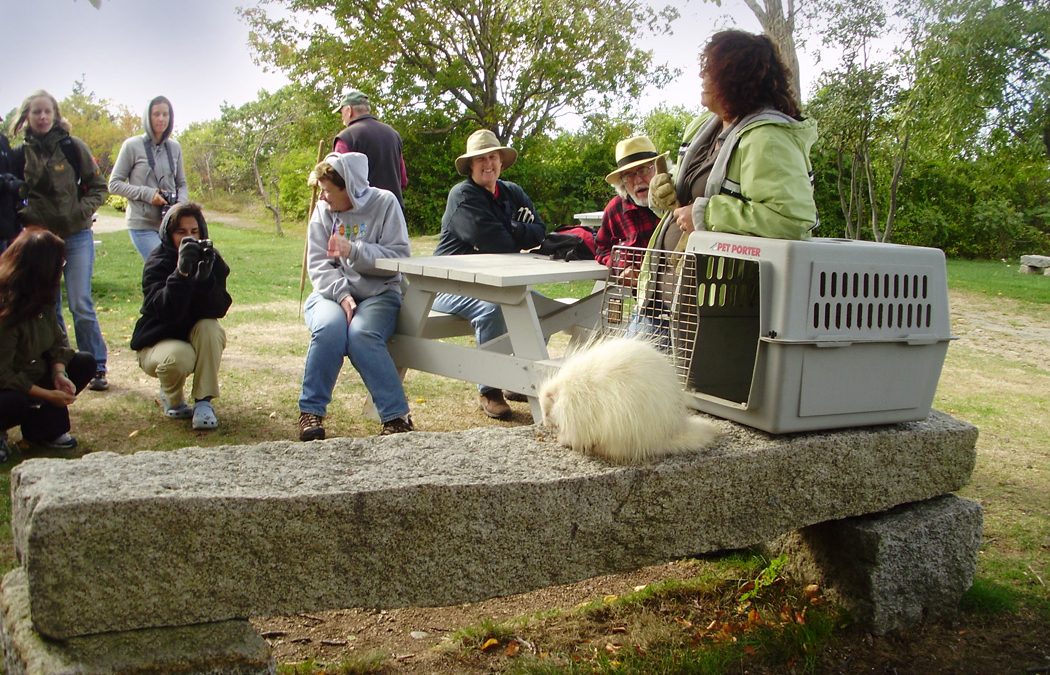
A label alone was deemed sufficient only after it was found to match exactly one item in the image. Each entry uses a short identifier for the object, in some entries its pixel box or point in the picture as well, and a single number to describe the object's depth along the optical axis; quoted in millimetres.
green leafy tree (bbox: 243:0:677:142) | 21578
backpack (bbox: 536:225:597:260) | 5114
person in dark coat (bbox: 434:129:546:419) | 5422
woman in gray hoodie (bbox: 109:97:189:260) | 6262
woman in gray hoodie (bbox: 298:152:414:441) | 4574
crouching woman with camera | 4871
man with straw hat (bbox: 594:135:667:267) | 4934
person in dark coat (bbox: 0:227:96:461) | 4270
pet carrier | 2660
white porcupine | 2473
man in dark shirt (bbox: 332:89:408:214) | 6855
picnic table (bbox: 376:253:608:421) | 4289
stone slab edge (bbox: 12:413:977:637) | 1961
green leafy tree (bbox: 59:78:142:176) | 28969
